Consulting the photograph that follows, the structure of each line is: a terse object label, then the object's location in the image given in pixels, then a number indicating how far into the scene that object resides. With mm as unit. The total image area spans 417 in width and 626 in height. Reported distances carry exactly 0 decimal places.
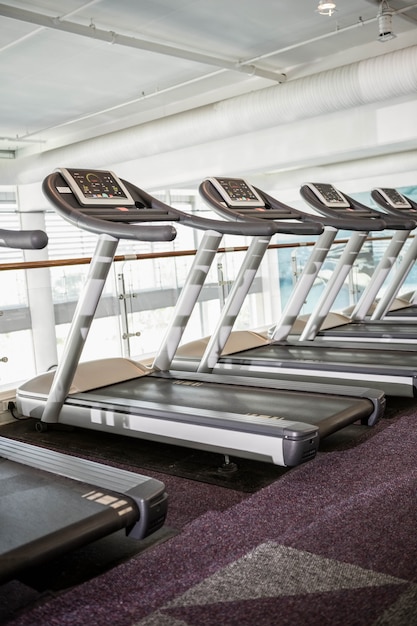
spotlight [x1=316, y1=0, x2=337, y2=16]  5613
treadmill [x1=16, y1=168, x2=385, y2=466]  3000
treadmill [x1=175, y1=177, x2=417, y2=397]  4133
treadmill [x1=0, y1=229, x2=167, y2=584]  1860
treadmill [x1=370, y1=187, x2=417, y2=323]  6160
